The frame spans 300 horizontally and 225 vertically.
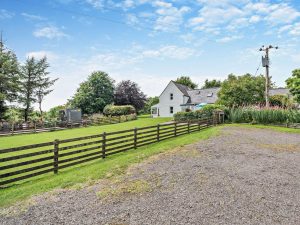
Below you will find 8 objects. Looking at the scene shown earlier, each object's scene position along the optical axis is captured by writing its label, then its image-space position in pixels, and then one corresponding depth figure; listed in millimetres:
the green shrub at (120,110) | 40906
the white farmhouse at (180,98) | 40838
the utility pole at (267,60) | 25133
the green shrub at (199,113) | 26266
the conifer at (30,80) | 41344
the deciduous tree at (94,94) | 49750
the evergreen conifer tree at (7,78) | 33719
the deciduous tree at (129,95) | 50031
